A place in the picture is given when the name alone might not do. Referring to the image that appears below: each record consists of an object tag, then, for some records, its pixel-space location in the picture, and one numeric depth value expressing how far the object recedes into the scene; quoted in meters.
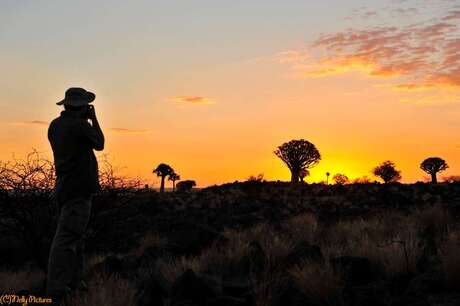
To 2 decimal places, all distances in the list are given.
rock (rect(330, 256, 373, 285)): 6.86
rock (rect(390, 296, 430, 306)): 5.77
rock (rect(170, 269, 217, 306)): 6.48
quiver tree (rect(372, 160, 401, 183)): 70.19
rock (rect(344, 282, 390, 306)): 5.84
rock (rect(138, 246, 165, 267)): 9.51
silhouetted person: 6.19
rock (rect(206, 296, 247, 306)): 6.21
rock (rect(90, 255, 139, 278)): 8.53
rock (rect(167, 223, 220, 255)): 10.33
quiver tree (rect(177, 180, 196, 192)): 72.98
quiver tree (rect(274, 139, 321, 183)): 52.31
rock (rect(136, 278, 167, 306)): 6.54
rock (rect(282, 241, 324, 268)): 7.42
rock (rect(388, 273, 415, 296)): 6.39
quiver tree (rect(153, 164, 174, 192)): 75.88
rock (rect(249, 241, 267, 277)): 7.74
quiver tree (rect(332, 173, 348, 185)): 73.58
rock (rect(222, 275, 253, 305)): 6.53
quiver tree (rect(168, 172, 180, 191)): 80.22
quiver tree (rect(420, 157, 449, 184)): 68.94
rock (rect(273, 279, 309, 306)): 6.17
